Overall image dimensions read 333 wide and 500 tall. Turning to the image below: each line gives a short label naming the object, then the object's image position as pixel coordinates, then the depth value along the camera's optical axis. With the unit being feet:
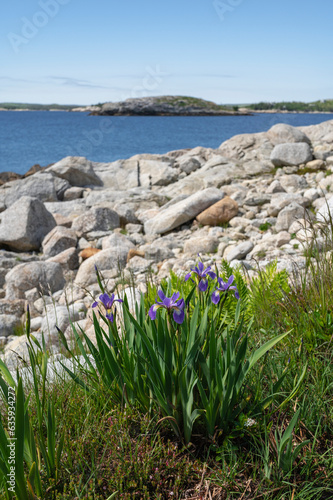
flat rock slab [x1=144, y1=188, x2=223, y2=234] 27.84
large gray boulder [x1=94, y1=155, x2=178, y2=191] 46.09
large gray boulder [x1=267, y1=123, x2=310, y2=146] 44.16
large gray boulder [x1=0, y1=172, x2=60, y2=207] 40.37
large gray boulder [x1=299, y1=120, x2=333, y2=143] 43.31
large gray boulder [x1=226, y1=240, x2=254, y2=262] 20.58
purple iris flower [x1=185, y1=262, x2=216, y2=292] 7.27
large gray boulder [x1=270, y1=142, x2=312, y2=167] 36.45
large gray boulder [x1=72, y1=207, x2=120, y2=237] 30.19
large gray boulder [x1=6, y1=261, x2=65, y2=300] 22.54
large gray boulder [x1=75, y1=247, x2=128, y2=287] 22.57
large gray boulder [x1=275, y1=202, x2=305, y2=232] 23.47
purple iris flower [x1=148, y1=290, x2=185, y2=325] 6.26
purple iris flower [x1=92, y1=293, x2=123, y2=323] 7.20
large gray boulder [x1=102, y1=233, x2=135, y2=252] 26.05
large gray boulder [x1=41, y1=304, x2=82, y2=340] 15.86
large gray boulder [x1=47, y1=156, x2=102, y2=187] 45.39
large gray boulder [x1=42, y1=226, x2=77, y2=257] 28.25
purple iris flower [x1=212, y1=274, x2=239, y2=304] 7.29
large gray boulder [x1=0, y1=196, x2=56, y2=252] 29.68
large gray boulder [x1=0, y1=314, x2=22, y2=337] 19.12
